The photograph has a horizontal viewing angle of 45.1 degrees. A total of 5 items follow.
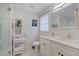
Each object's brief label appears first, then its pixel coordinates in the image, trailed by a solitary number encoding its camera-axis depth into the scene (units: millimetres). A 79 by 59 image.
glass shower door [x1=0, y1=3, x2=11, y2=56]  1568
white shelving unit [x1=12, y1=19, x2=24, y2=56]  1572
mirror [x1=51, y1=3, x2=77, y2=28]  1567
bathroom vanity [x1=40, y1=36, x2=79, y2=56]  1329
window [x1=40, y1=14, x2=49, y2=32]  1640
